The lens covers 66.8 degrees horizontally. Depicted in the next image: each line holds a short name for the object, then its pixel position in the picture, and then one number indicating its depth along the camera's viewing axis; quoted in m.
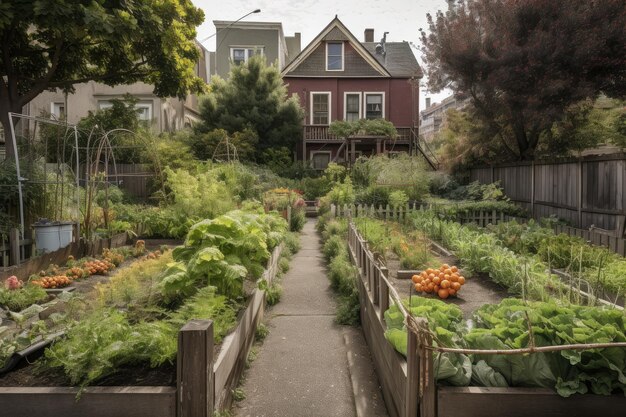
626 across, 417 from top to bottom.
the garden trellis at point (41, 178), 7.68
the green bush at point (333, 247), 9.06
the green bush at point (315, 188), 20.97
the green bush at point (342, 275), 6.50
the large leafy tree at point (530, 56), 11.50
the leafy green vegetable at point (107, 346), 2.74
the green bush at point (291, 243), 10.21
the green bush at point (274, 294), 6.22
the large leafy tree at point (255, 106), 25.03
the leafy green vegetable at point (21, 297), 5.09
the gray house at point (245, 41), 29.92
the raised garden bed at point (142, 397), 2.63
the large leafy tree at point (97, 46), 7.57
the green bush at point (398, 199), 13.05
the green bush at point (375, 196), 14.03
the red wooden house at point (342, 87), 27.77
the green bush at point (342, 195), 14.43
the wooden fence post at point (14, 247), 6.98
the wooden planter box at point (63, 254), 6.40
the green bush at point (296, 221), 13.45
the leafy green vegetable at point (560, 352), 2.53
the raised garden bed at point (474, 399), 2.51
